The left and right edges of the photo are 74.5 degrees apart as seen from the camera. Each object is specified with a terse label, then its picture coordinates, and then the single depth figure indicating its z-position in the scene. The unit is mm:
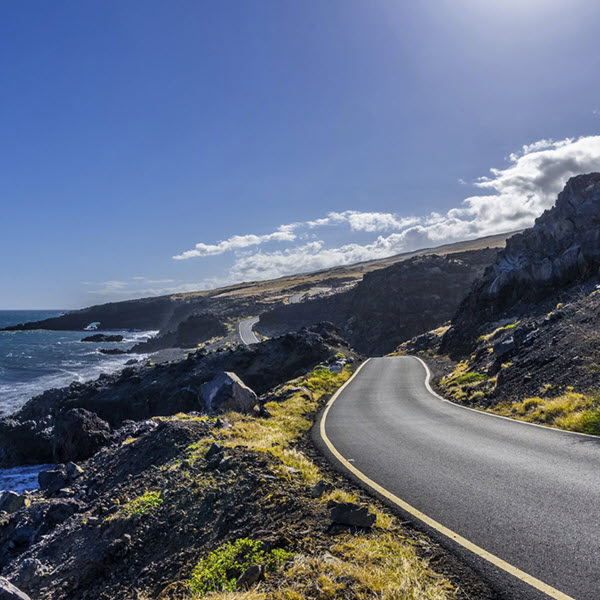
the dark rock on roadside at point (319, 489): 6598
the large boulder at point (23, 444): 24016
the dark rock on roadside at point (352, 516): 5477
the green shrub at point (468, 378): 19625
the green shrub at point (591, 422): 9742
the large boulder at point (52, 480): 13366
